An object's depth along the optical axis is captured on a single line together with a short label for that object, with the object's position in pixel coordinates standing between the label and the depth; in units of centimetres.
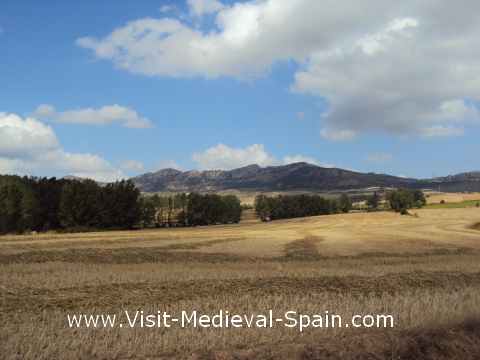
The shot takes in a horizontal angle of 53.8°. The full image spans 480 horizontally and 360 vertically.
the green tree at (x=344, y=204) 16962
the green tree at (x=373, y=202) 18136
